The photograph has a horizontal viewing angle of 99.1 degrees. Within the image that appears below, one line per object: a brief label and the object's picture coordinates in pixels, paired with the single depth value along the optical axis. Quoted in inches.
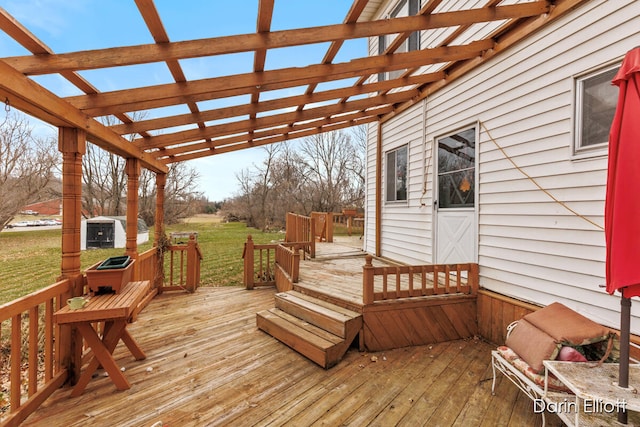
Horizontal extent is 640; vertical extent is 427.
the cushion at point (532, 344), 83.4
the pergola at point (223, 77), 82.0
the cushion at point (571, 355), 81.3
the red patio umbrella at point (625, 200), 61.8
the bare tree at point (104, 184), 677.9
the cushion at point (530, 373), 80.7
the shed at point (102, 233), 496.7
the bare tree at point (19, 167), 315.6
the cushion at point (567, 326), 82.9
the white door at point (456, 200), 158.7
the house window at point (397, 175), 223.1
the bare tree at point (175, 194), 768.5
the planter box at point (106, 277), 109.6
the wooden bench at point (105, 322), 95.0
